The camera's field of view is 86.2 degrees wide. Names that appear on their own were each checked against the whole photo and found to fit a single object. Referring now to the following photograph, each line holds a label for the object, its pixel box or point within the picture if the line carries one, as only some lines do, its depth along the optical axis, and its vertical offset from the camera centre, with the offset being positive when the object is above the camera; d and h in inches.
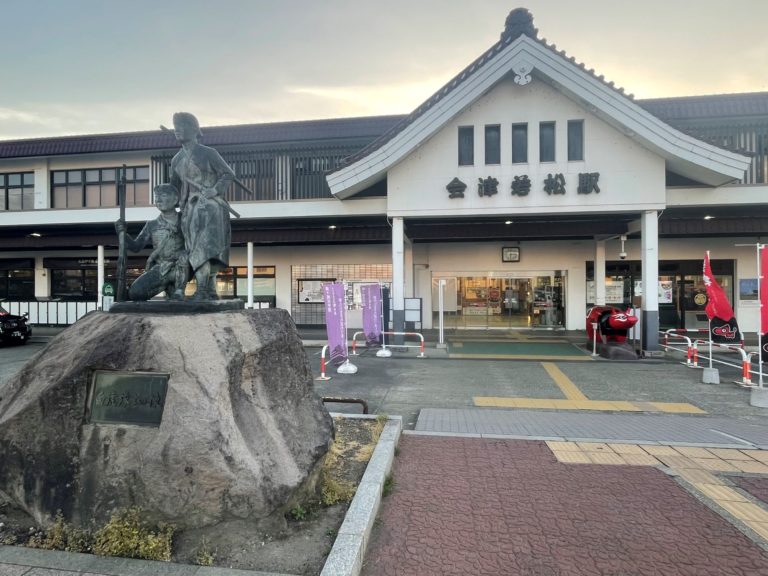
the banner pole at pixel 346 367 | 377.7 -69.5
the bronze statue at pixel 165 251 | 169.9 +18.1
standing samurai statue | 168.9 +37.3
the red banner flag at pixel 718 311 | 363.9 -17.7
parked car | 550.3 -47.2
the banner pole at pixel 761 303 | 303.4 -9.1
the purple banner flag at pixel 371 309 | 500.7 -20.2
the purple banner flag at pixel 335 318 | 396.5 -25.1
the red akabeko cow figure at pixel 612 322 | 451.8 -33.8
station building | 466.9 +113.2
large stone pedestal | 113.6 -40.7
